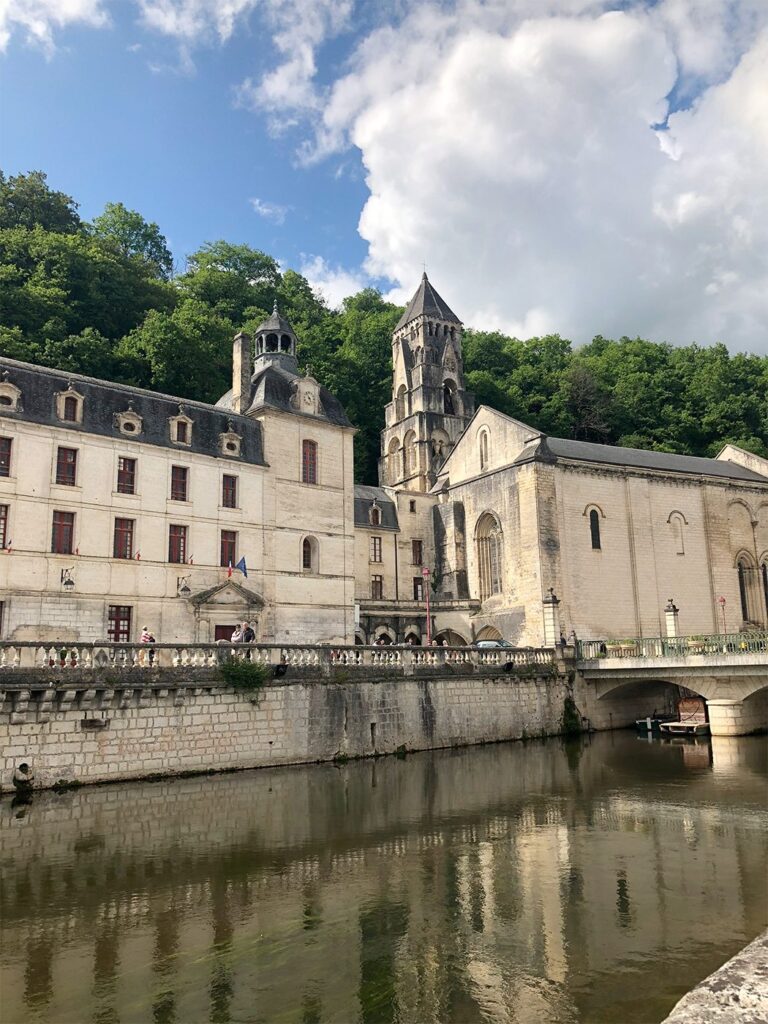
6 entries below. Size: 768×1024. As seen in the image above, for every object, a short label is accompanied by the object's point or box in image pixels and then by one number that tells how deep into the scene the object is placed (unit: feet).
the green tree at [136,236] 232.53
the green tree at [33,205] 183.83
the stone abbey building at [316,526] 87.40
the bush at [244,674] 70.48
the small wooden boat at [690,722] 100.69
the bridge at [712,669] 87.51
